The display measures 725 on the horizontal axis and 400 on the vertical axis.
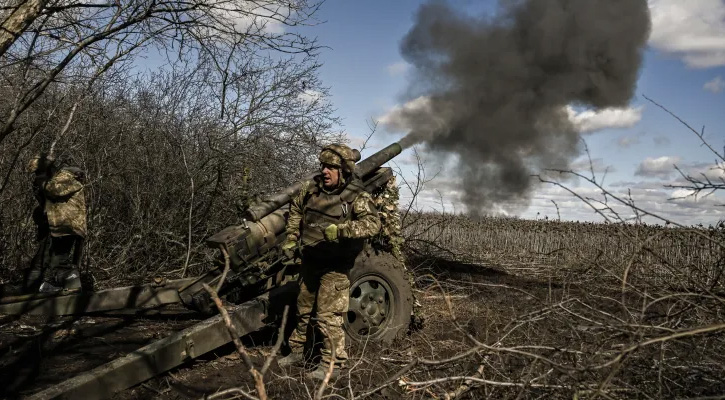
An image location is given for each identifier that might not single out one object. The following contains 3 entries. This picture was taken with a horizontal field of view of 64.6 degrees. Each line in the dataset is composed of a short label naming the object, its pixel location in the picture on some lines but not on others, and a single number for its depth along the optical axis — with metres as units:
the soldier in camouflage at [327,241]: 5.18
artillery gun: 5.36
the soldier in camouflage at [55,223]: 7.14
